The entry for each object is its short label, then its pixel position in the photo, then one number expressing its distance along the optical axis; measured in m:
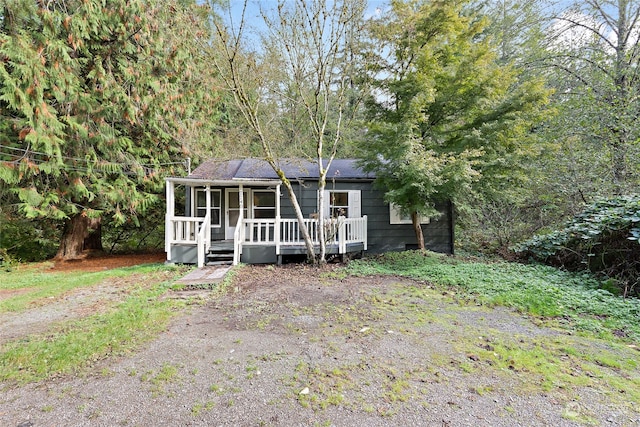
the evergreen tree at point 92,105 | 7.79
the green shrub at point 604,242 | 5.22
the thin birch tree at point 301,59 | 6.99
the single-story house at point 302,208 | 8.29
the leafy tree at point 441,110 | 7.36
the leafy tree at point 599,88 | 7.40
